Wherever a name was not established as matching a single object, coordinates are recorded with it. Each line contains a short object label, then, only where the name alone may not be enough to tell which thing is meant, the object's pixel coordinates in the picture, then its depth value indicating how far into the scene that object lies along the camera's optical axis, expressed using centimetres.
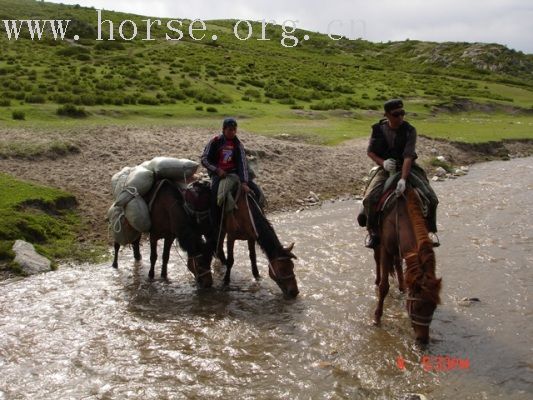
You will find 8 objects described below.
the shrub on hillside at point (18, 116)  2130
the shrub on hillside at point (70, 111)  2300
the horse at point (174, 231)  938
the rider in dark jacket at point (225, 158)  940
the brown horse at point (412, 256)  650
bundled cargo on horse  967
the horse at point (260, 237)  895
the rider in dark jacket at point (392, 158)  773
